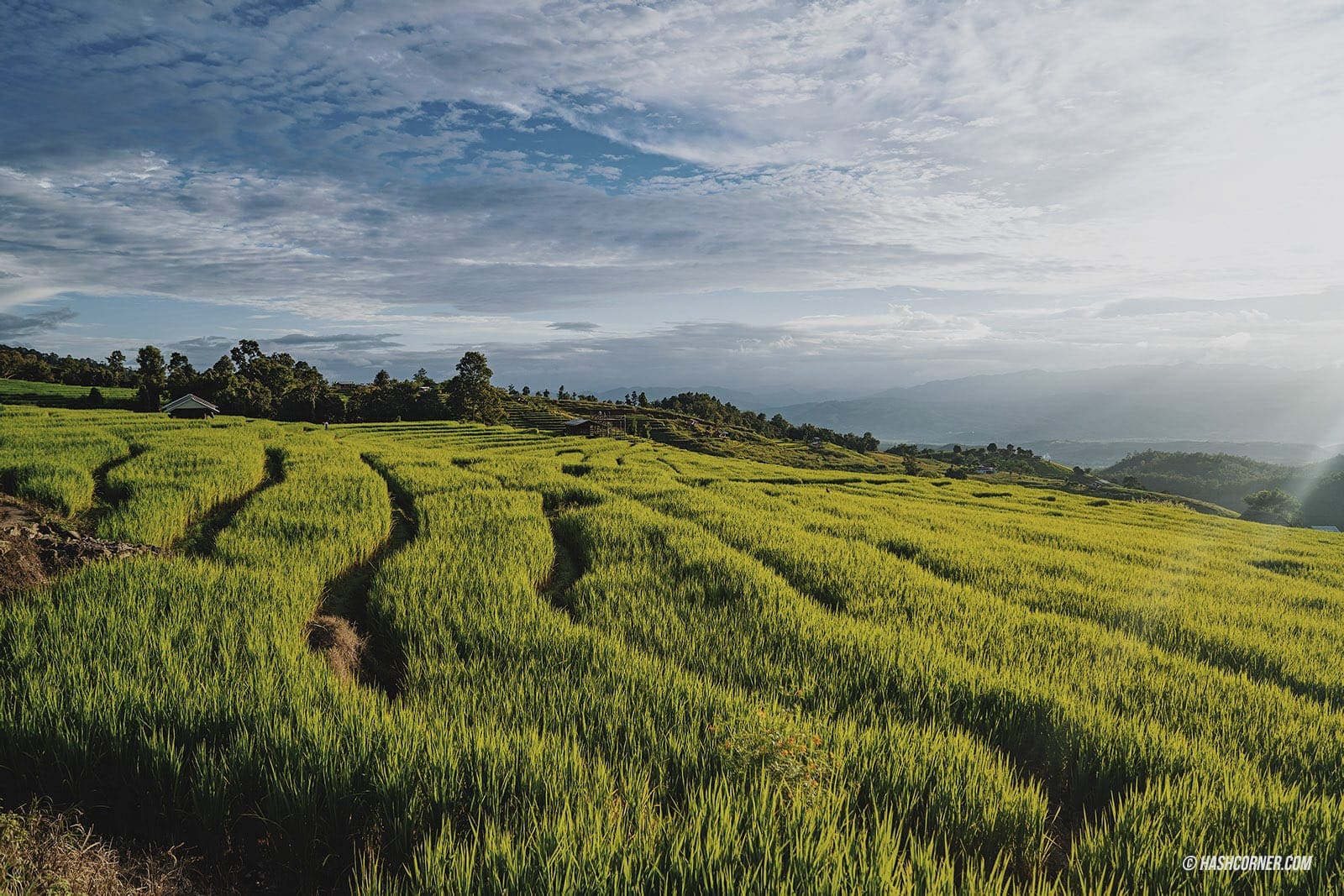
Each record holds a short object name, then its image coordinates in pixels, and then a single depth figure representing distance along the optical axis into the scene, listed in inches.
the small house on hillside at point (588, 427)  3336.6
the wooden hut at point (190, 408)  2530.5
